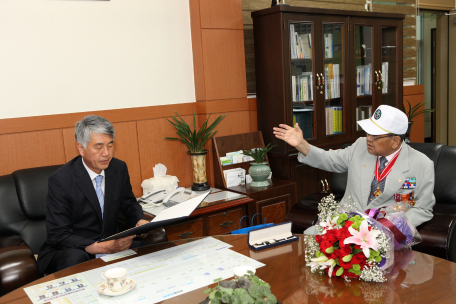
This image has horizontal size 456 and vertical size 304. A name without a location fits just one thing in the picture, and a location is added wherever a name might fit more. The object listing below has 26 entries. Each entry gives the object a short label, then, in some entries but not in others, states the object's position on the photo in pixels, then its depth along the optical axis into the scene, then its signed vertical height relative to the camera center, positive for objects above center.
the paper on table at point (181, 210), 1.86 -0.52
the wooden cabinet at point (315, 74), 3.61 +0.18
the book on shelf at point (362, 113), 4.24 -0.23
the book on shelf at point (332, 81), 3.94 +0.12
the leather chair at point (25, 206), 2.55 -0.60
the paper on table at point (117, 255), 1.87 -0.71
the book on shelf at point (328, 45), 3.87 +0.46
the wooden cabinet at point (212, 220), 2.97 -0.91
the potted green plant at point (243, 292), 1.10 -0.55
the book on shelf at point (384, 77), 4.43 +0.14
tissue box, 3.27 -0.66
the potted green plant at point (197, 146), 3.40 -0.39
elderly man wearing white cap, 2.36 -0.50
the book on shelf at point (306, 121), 3.79 -0.26
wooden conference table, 1.42 -0.72
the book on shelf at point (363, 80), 4.20 +0.11
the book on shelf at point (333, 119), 3.97 -0.27
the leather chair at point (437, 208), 2.18 -0.75
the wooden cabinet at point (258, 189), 3.37 -0.78
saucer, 1.48 -0.69
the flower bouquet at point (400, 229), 1.72 -0.61
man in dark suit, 2.14 -0.55
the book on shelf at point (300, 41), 3.62 +0.49
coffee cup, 1.50 -0.65
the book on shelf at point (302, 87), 3.69 +0.07
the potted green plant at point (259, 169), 3.46 -0.62
